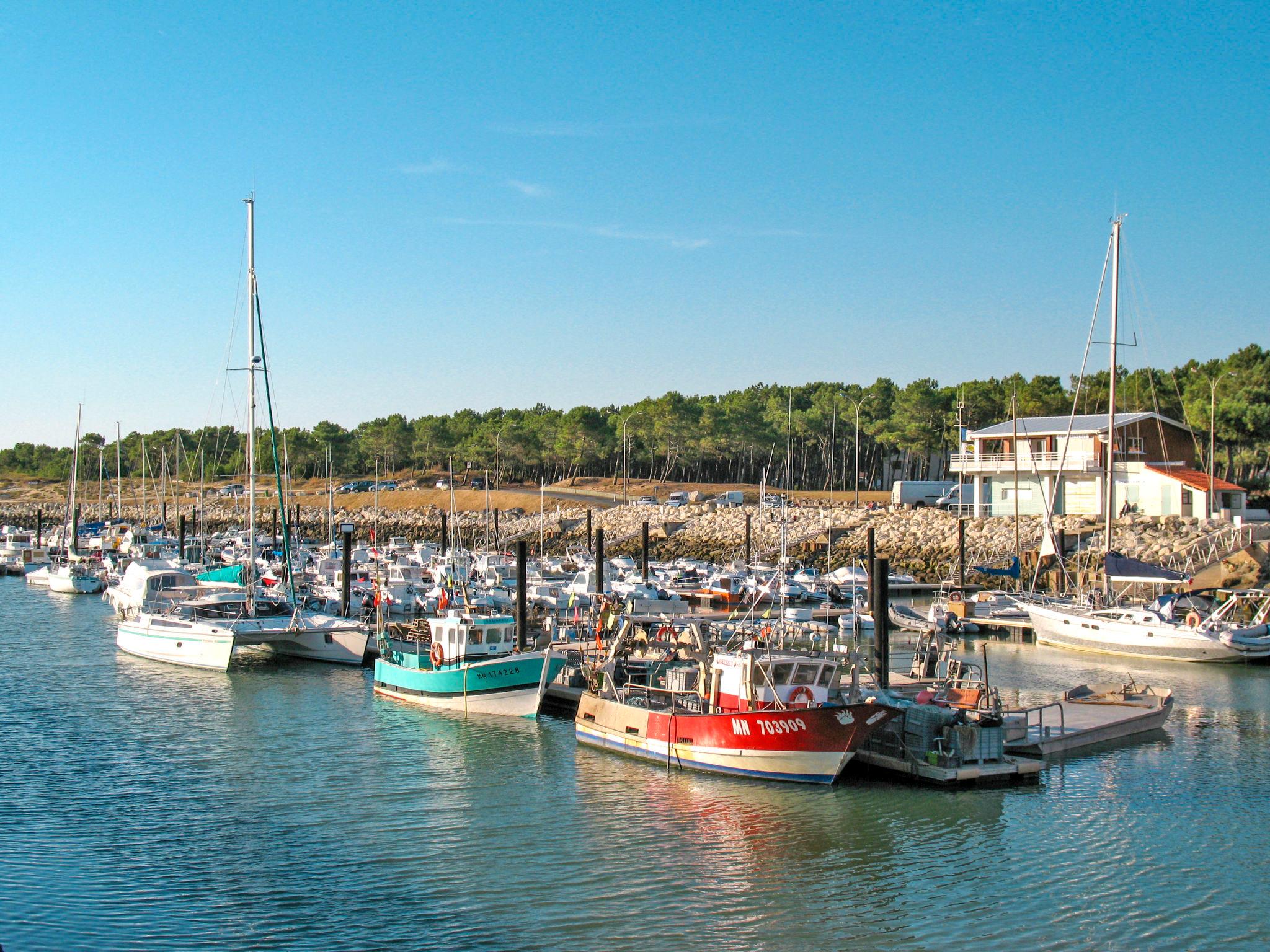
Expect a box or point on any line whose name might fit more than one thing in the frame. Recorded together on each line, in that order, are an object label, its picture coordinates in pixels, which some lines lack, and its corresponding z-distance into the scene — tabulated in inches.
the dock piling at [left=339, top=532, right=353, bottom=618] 2043.6
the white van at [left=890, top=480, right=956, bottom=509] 3794.3
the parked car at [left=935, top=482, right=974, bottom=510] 3472.0
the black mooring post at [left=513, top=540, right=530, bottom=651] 1600.6
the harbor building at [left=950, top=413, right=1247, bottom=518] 2847.0
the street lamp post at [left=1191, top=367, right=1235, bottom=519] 2753.4
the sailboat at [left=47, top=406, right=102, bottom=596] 3095.5
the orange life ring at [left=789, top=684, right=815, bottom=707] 1070.4
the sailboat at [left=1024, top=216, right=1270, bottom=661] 1748.3
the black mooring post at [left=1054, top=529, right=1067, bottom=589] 2514.8
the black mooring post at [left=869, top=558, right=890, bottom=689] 1334.9
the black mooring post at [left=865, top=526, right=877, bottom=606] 2081.1
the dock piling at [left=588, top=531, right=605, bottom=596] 2156.7
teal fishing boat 1332.4
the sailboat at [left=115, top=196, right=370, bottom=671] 1728.6
